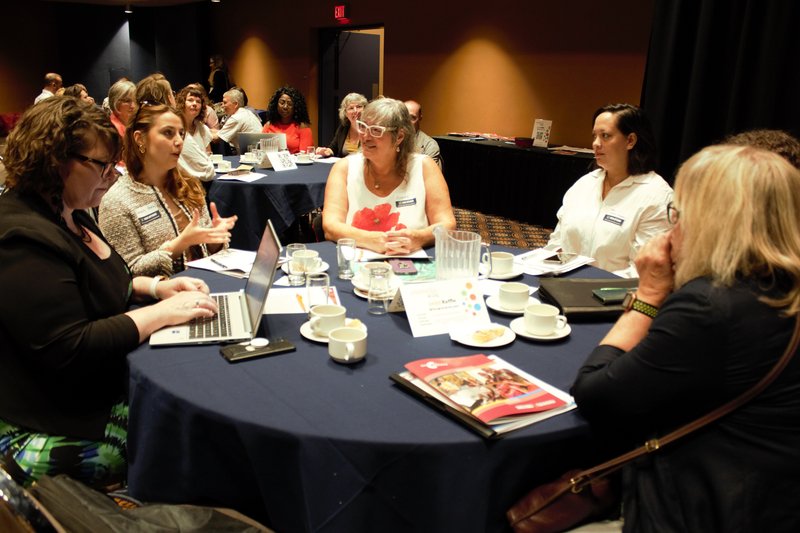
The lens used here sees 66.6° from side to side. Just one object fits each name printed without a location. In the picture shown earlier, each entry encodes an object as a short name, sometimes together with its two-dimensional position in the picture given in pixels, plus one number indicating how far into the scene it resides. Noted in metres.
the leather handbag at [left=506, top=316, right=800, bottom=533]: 1.27
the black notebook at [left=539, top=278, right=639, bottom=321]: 1.88
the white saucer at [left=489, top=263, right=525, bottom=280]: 2.26
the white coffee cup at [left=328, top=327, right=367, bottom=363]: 1.52
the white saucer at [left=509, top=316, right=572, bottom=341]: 1.72
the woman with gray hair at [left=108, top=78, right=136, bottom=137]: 5.89
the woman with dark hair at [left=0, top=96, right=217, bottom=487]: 1.49
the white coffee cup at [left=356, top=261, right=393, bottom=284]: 2.05
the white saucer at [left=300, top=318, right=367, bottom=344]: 1.67
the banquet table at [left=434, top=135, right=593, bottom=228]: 6.66
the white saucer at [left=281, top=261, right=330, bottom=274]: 2.26
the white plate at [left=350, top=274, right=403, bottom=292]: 2.06
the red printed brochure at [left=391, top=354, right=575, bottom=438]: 1.29
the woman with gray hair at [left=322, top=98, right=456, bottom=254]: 2.94
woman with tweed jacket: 2.43
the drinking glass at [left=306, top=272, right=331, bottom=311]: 1.95
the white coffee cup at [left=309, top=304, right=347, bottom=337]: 1.69
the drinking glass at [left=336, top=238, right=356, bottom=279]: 2.21
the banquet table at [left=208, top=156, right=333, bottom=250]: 4.59
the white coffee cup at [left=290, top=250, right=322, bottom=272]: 2.21
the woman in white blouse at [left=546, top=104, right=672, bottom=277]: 2.86
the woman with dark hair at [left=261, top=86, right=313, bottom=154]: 7.01
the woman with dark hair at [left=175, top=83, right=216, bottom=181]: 4.45
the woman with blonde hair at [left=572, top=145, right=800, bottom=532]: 1.15
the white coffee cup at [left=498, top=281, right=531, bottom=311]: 1.91
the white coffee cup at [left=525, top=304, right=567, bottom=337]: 1.73
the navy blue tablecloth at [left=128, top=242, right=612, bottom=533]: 1.23
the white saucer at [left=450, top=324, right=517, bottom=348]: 1.67
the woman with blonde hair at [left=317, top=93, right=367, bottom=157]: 5.97
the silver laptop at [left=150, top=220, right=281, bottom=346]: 1.63
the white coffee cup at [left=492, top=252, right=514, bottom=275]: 2.25
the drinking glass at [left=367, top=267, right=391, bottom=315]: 1.93
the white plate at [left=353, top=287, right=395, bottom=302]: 2.03
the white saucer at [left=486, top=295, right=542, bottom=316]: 1.91
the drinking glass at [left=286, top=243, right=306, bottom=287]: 2.16
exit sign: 10.05
